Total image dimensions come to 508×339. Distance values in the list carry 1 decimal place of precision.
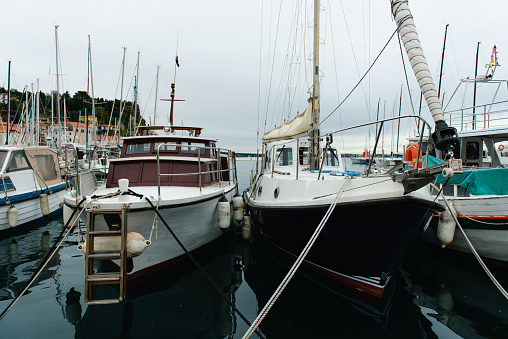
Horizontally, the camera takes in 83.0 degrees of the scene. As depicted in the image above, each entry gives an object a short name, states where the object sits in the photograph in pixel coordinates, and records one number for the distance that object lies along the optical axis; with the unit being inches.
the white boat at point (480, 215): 253.1
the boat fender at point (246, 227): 351.3
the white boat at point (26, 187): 344.2
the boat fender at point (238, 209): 340.2
